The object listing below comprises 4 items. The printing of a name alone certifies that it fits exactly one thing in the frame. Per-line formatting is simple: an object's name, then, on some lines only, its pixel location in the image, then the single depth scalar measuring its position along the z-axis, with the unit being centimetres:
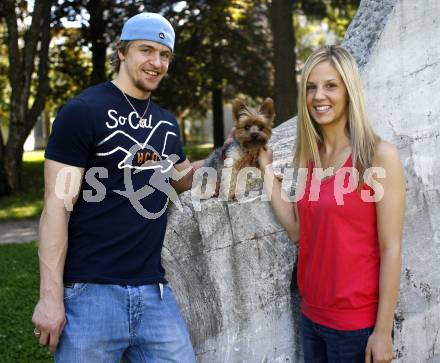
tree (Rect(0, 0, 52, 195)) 1469
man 270
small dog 375
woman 269
